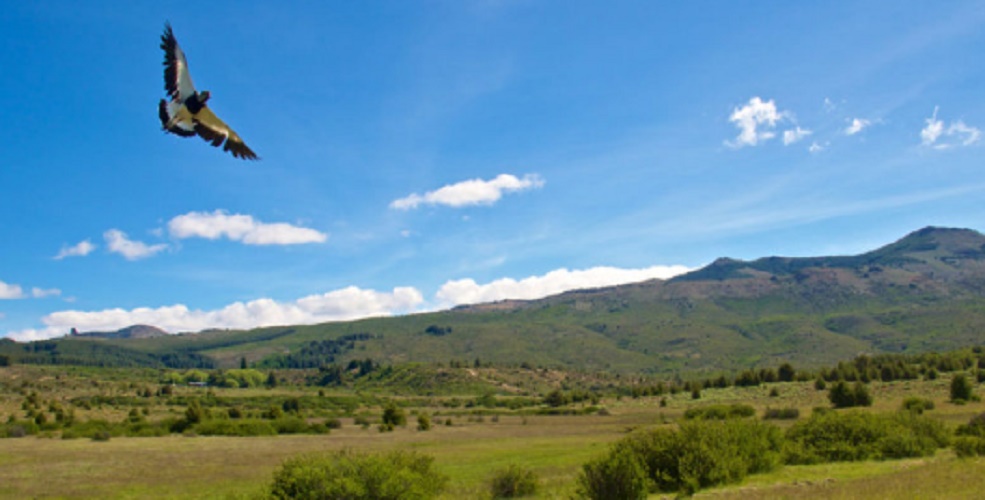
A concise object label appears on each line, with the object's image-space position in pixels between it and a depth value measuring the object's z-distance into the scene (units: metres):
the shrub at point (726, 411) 46.37
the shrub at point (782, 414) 49.70
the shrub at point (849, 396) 52.66
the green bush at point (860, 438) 25.92
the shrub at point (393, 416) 68.31
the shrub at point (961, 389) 49.16
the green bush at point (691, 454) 20.77
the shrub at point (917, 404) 43.06
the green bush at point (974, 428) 26.02
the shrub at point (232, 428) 60.62
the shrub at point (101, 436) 52.41
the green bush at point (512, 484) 23.91
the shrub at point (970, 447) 23.58
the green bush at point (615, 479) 18.53
